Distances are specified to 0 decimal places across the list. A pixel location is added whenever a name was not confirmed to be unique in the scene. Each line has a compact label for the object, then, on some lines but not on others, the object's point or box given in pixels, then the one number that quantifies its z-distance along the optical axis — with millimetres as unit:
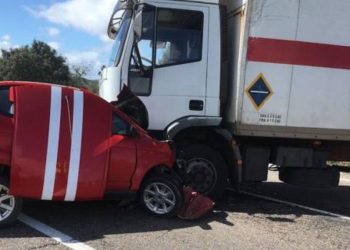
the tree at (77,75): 68175
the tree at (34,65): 65812
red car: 6660
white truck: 8469
